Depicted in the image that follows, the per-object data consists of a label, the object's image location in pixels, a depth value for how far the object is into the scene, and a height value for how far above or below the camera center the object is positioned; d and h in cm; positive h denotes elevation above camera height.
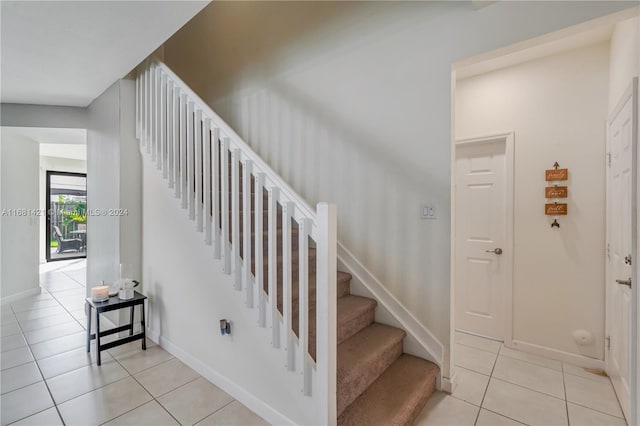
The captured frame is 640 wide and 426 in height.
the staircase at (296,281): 150 -43
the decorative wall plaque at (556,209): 264 +2
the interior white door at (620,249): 183 -26
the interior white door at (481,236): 302 -26
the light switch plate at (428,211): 221 +1
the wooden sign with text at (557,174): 263 +34
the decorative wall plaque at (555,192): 263 +18
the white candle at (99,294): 254 -72
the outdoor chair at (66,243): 700 -76
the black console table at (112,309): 244 -91
